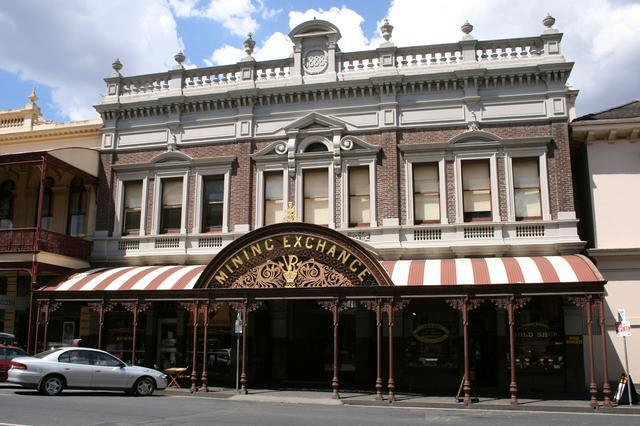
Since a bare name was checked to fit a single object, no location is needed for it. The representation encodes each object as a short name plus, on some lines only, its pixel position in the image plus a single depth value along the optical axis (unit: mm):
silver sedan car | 16375
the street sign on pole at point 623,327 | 16500
